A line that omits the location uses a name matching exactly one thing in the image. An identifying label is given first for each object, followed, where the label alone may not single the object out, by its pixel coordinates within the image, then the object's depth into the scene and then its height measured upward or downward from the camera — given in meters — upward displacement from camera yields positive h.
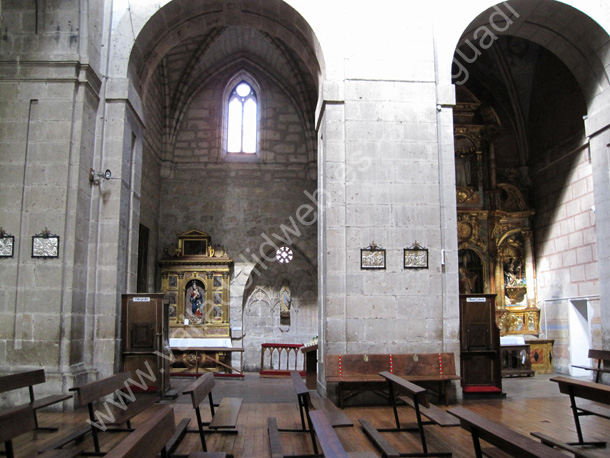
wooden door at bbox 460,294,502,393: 9.14 -0.67
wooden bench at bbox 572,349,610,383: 8.32 -0.75
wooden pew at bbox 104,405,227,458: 3.28 -0.86
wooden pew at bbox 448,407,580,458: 3.43 -0.88
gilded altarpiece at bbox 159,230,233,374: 14.70 +0.40
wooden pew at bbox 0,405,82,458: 4.07 -0.91
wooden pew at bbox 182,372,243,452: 5.16 -1.24
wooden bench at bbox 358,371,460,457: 5.36 -1.22
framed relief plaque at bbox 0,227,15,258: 8.25 +0.82
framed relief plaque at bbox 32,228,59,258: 8.26 +0.82
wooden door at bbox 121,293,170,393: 9.04 -0.59
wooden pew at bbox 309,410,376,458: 4.16 -1.07
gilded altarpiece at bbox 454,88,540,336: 14.34 +1.93
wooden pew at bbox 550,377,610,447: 5.26 -0.87
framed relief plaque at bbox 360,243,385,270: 8.97 +0.72
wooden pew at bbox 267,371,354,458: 5.66 -1.40
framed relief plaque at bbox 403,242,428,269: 9.02 +0.73
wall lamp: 9.00 +2.00
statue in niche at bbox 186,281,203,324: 14.82 +0.02
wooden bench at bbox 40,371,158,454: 5.19 -1.18
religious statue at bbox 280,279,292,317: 15.34 +0.07
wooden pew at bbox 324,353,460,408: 8.28 -0.98
